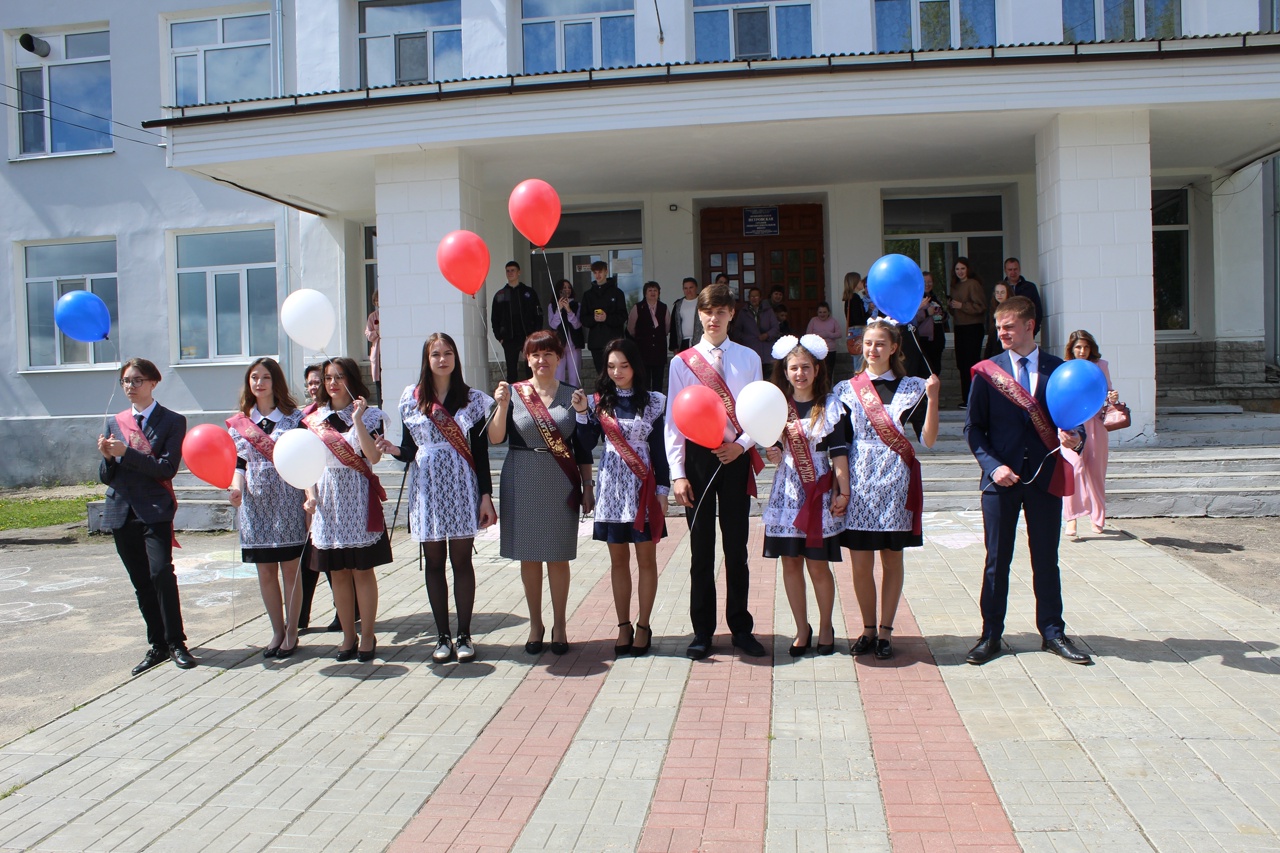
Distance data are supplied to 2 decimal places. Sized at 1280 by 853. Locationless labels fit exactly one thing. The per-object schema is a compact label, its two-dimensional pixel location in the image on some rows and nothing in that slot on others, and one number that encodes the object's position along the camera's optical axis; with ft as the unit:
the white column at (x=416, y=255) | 37.17
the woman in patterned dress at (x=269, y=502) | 18.60
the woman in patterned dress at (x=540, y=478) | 17.44
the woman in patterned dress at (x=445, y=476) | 17.67
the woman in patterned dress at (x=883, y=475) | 16.34
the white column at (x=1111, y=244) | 34.58
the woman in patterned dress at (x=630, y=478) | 17.21
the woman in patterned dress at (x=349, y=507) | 17.62
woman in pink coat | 25.85
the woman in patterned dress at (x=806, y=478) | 16.61
